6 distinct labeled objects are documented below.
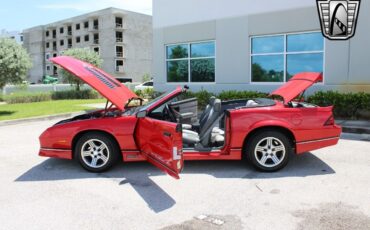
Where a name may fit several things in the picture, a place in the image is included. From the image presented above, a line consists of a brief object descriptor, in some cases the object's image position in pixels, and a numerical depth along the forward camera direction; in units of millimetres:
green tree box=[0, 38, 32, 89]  14625
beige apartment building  60125
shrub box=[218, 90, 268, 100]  11883
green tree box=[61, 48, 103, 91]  25516
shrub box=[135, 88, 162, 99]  15457
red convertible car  5555
